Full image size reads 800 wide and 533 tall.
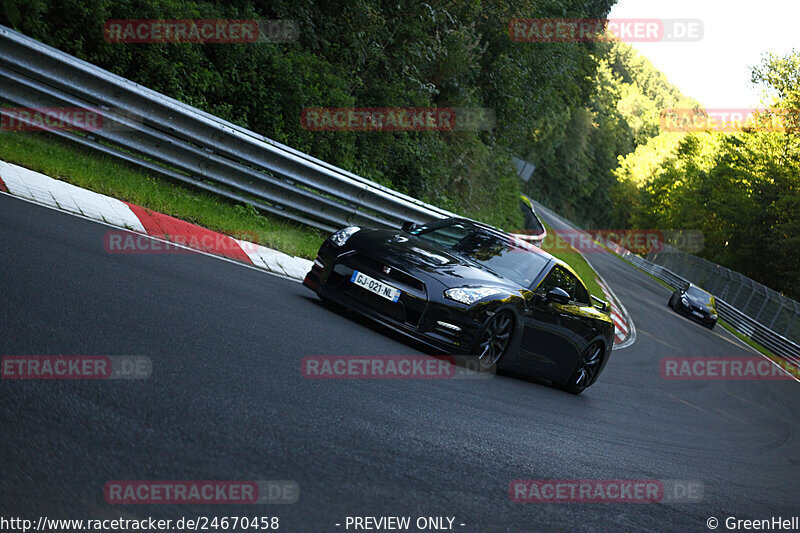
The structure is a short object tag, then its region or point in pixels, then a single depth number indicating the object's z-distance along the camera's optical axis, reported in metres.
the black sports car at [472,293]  15.44
